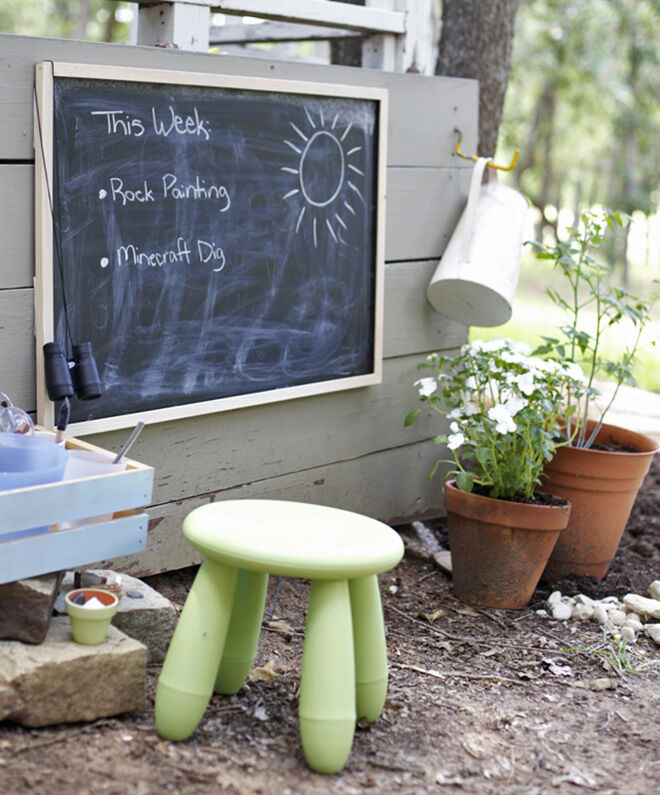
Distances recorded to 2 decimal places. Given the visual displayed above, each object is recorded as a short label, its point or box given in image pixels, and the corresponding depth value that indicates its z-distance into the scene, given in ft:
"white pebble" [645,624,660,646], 10.24
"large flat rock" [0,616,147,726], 6.86
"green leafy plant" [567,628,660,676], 9.61
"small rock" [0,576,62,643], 7.09
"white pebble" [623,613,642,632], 10.48
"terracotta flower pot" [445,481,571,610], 10.44
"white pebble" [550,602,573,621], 10.63
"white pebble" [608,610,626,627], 10.57
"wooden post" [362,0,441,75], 11.76
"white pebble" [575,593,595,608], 10.84
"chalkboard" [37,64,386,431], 8.57
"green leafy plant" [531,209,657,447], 11.43
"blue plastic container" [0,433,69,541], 7.34
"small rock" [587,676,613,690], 9.18
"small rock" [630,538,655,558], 12.92
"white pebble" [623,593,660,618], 10.70
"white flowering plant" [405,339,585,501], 10.32
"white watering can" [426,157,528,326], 11.26
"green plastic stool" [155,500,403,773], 6.89
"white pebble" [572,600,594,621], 10.63
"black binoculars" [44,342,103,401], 8.13
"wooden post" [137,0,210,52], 9.45
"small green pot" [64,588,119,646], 7.09
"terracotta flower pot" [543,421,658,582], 11.33
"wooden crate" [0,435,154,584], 6.97
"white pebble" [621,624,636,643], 10.24
